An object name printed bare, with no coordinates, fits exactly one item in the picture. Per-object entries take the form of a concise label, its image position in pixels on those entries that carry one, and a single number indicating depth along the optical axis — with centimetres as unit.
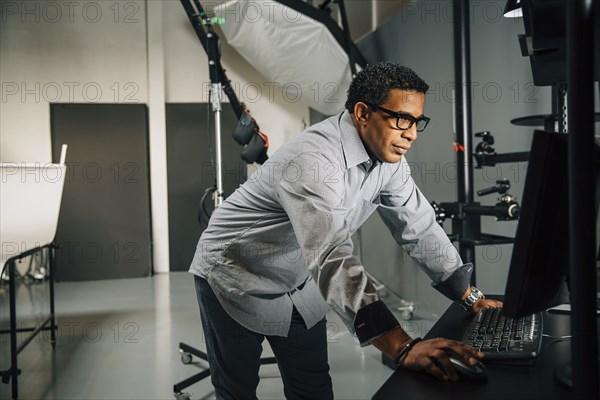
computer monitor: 81
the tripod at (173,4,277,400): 297
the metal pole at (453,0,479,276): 267
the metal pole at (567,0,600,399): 64
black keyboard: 95
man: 113
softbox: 437
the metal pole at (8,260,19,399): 260
